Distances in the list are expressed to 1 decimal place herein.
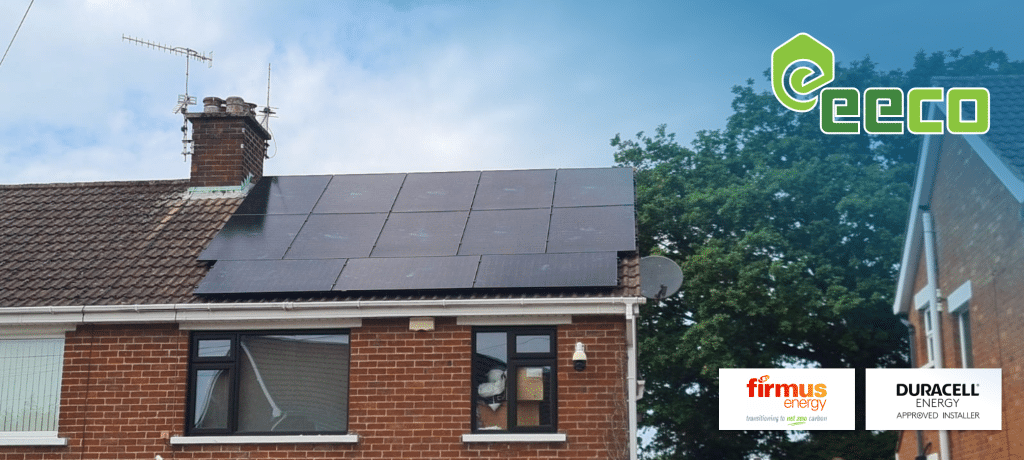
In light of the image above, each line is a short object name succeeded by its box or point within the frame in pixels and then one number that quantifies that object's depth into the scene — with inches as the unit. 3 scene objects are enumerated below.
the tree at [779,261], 1166.3
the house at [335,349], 559.5
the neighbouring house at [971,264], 685.9
